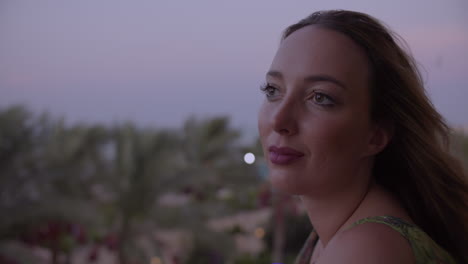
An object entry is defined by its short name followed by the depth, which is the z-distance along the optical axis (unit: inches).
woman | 46.1
